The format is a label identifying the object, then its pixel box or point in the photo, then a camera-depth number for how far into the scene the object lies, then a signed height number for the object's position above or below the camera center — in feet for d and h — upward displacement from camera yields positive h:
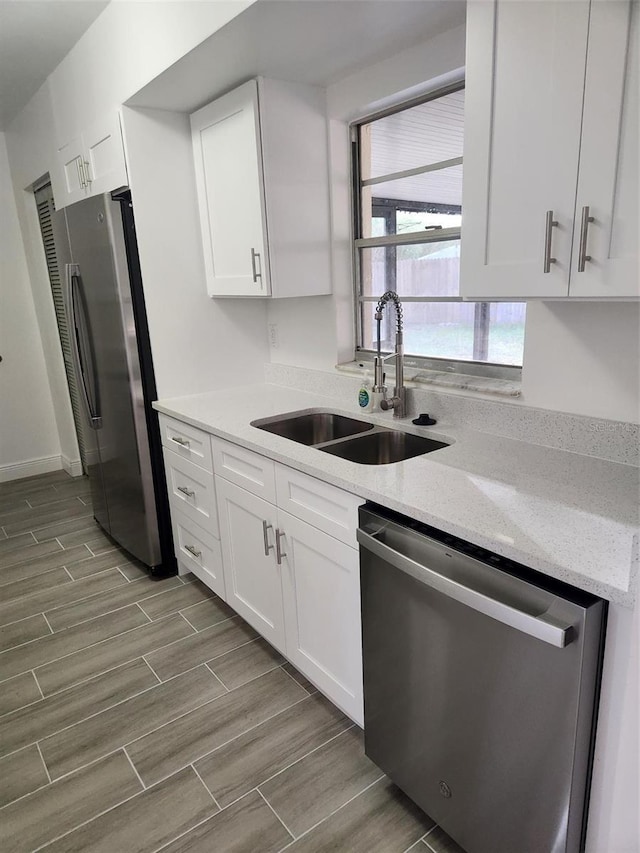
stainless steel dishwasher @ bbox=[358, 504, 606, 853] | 3.39 -2.80
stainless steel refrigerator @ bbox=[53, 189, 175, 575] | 8.00 -1.02
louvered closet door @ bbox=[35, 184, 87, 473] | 12.04 +0.63
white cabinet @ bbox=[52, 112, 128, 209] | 7.93 +2.09
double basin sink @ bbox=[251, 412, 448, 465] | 6.51 -1.86
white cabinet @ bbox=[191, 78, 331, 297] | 6.95 +1.39
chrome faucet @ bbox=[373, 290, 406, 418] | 6.53 -1.11
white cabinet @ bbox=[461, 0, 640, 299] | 3.53 +0.89
